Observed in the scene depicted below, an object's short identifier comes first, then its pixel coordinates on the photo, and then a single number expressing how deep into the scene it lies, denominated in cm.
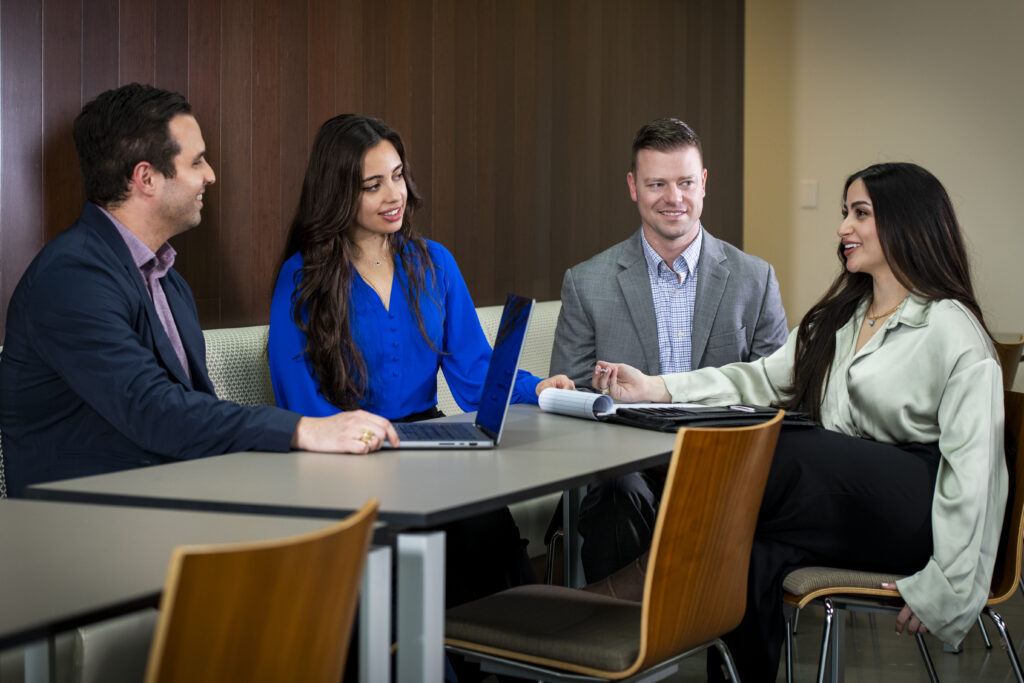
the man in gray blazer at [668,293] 341
